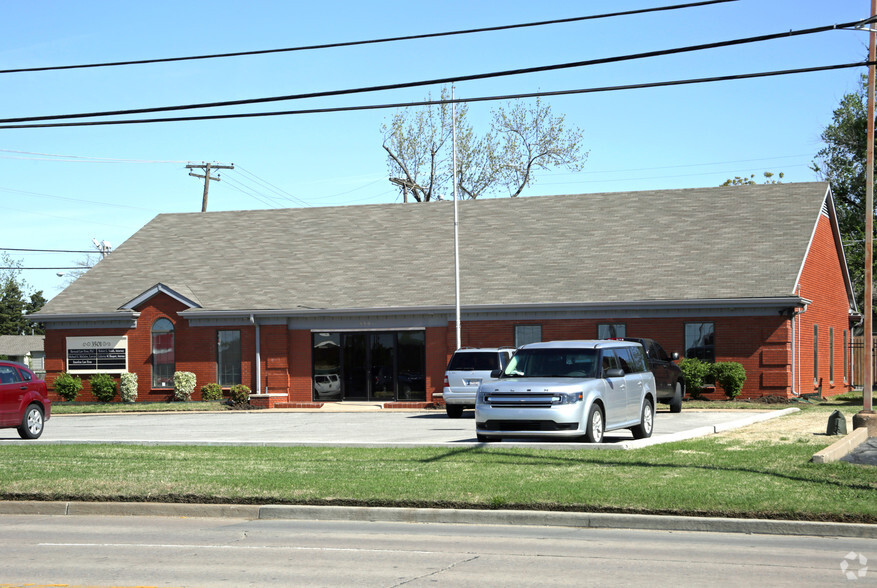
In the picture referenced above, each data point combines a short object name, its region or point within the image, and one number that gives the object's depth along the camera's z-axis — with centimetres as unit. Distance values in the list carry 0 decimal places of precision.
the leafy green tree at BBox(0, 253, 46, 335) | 10581
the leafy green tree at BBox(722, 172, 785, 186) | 6177
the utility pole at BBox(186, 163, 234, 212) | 6341
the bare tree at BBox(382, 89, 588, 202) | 6556
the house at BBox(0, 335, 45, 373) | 9438
